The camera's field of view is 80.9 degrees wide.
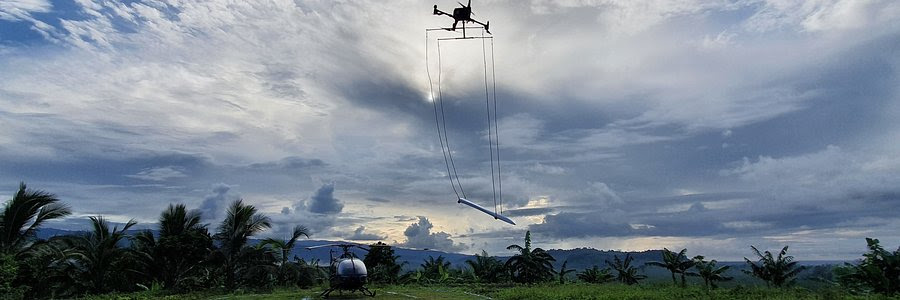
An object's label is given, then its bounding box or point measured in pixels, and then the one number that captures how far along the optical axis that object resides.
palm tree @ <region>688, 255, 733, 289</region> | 40.41
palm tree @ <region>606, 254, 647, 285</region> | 50.69
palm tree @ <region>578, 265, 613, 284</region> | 49.16
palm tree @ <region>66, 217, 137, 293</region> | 35.16
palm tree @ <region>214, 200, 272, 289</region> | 38.88
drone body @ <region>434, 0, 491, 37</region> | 23.17
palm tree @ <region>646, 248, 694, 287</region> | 42.63
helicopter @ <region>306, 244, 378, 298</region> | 26.66
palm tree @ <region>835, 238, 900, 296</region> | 26.94
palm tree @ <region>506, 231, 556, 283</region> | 49.62
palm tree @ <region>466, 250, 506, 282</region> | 50.59
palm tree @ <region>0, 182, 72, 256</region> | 29.95
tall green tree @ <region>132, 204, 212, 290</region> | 38.00
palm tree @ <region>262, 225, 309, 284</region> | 40.09
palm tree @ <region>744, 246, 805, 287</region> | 40.09
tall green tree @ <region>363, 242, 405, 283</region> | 50.84
